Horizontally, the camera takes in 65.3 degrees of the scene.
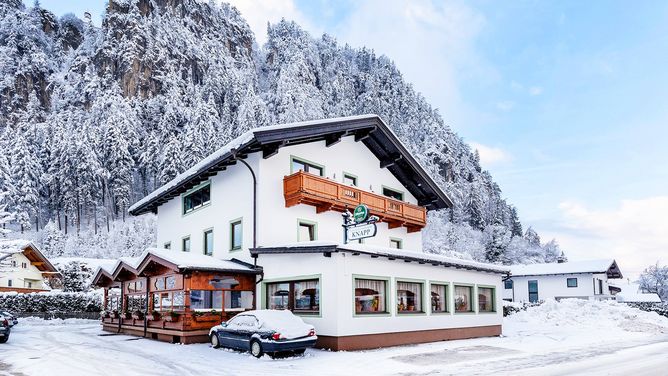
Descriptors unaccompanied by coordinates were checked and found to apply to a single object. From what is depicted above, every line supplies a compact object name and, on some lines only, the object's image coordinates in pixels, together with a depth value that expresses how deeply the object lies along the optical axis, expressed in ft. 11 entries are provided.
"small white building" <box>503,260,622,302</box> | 174.09
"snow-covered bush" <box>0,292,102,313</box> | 122.62
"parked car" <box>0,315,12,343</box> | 70.59
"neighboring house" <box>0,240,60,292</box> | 166.81
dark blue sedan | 55.93
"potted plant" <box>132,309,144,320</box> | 81.20
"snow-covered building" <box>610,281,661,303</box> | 286.87
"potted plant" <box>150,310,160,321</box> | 75.61
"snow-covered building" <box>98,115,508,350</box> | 67.00
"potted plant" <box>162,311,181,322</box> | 70.74
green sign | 75.72
